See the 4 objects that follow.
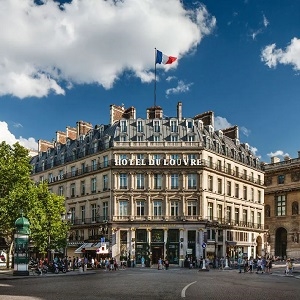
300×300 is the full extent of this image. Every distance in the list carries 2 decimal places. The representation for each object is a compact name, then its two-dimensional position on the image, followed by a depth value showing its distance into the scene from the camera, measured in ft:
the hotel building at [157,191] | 161.47
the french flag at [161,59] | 158.24
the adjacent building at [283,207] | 201.07
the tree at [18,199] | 115.62
